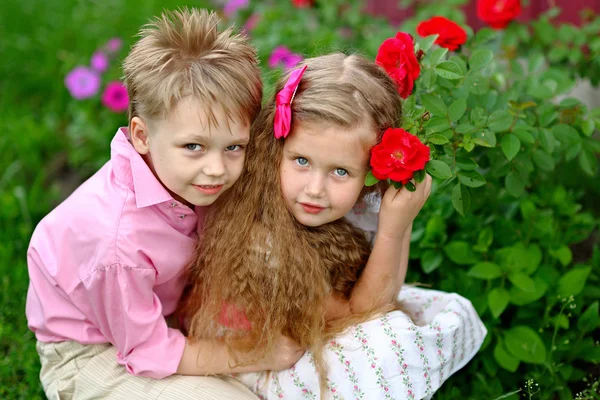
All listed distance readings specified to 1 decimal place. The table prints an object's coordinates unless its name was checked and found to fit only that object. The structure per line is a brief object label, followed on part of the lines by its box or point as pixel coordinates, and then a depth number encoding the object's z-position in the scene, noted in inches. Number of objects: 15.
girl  75.6
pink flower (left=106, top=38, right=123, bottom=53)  157.2
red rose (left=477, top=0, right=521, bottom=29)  117.4
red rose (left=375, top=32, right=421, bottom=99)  82.8
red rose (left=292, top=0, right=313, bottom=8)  148.9
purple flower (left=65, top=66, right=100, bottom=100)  151.9
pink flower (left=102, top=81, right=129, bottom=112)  142.6
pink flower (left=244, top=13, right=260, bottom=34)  159.6
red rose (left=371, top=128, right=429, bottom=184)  74.3
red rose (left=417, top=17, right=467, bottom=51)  91.7
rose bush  86.3
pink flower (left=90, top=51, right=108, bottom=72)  152.8
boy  74.4
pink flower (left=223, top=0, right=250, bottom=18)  170.4
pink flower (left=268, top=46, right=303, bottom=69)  129.1
